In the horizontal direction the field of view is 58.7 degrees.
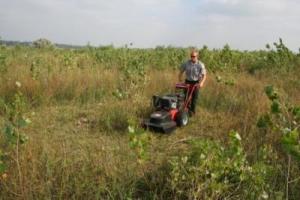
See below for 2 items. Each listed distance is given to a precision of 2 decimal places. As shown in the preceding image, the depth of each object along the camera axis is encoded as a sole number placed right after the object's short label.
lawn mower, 4.23
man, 5.02
